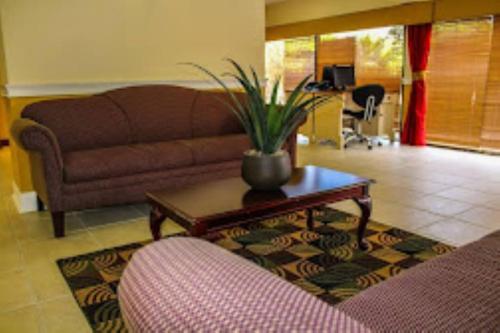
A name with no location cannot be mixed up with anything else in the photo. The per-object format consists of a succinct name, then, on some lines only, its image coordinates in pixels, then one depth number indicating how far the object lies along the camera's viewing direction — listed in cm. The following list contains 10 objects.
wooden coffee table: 213
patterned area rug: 219
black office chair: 646
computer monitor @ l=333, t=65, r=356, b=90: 695
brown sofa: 300
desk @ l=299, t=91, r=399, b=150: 663
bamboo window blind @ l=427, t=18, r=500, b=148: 588
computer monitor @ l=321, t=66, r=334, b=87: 709
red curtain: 642
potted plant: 223
